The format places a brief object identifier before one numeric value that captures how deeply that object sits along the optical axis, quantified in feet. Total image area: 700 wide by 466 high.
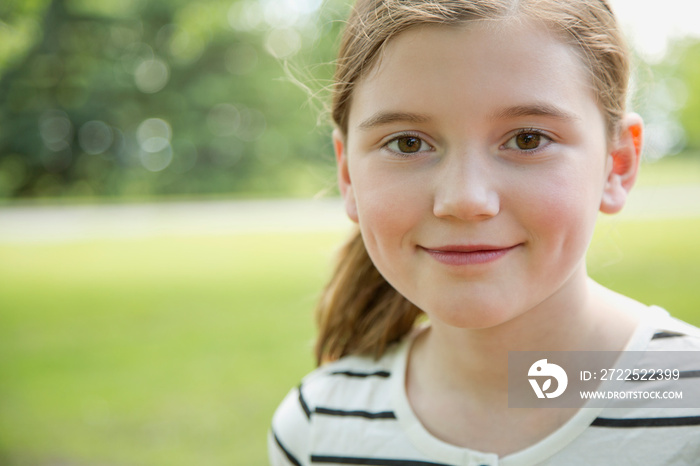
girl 4.52
